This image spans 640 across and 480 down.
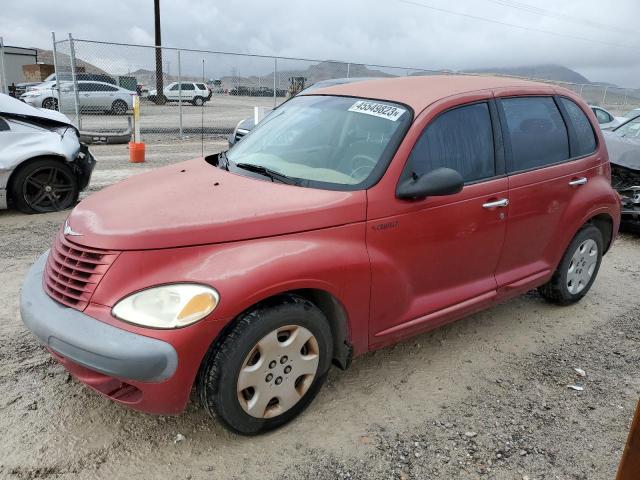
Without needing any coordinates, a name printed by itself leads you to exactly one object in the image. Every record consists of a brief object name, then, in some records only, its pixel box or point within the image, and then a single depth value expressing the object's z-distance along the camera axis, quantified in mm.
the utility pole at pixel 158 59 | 15697
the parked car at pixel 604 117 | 13703
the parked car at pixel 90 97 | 15117
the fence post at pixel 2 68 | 15395
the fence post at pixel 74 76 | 12948
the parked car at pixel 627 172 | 6719
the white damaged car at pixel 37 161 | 6352
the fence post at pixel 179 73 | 14562
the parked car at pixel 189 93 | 19391
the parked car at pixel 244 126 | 9570
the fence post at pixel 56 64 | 13028
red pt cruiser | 2426
